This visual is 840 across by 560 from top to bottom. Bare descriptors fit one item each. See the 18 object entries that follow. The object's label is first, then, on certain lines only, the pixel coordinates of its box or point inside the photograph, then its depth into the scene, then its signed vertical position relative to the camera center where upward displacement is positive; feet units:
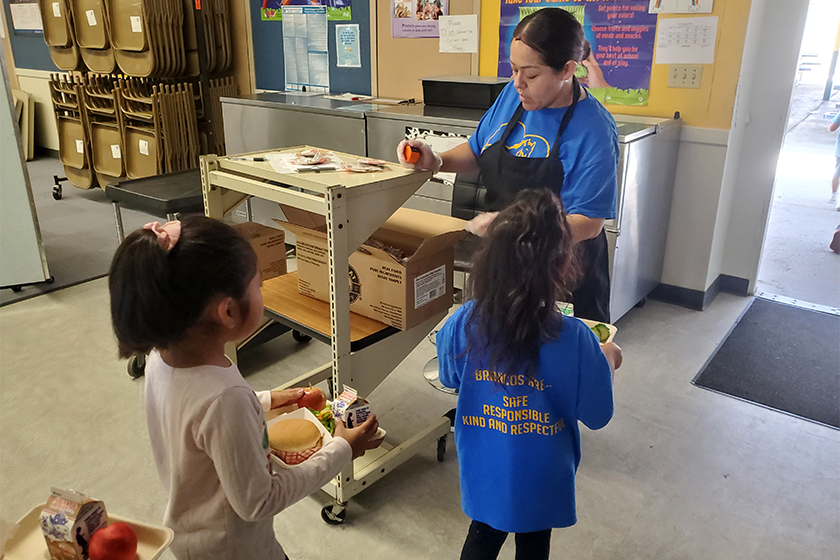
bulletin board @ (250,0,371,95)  13.16 -0.29
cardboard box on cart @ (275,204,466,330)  5.51 -1.86
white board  10.48 -2.81
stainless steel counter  9.25 -1.58
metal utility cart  4.99 -1.91
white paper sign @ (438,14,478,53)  11.63 +0.18
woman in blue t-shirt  5.43 -0.77
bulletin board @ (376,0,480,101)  12.11 -0.33
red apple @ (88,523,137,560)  2.90 -2.14
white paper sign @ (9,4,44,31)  20.94 +0.81
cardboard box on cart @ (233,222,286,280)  7.13 -2.14
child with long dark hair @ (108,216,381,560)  3.03 -1.56
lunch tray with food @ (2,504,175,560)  3.00 -2.22
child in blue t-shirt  3.62 -1.87
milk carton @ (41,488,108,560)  2.81 -1.99
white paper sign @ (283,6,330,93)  13.79 -0.09
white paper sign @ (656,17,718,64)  9.55 +0.06
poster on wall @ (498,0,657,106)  9.98 -0.03
